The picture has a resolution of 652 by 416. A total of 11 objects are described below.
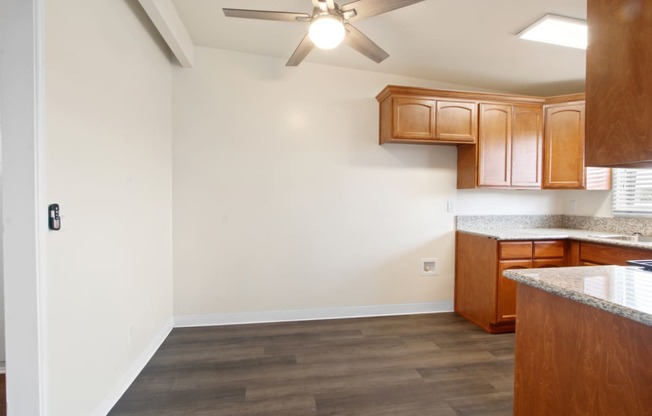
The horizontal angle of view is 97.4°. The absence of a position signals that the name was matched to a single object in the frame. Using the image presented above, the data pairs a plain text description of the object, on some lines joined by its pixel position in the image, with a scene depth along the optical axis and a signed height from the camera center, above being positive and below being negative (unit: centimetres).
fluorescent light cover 205 +129
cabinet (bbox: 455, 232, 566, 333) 269 -66
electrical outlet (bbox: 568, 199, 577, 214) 337 -6
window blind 280 +9
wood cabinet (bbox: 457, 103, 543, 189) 295 +55
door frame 118 +1
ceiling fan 160 +109
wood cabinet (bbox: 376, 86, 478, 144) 284 +84
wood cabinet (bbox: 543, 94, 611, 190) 293 +52
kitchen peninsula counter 88 -50
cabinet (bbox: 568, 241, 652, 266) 227 -46
